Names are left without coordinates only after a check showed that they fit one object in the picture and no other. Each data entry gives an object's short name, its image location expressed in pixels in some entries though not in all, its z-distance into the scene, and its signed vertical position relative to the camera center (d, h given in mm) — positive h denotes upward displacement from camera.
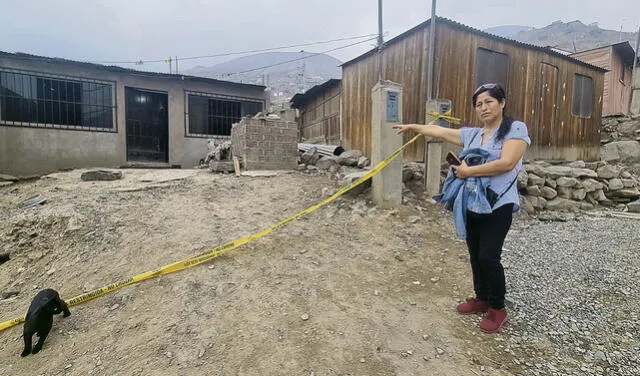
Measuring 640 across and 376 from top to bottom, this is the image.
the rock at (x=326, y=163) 7758 -188
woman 2285 -176
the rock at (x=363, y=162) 7531 -151
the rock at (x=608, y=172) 8180 -319
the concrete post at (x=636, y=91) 14562 +2890
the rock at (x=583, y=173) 7605 -330
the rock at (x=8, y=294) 3592 -1521
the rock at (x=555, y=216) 6027 -1059
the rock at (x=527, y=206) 6262 -891
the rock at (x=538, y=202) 6576 -868
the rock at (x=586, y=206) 7207 -1007
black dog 2574 -1277
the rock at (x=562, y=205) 6809 -939
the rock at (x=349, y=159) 7746 -91
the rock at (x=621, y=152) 11398 +236
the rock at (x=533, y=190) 6695 -635
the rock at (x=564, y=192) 7203 -714
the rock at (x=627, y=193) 7792 -786
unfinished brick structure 7621 +232
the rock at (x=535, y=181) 6897 -470
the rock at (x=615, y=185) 7973 -610
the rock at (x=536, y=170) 7129 -261
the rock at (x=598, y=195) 7641 -816
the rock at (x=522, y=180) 6574 -438
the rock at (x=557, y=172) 7332 -304
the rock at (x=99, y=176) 7324 -530
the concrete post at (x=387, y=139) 4957 +243
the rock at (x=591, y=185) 7496 -586
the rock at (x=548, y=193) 6965 -716
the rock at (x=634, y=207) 6969 -980
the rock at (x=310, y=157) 8336 -62
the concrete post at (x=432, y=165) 5629 -147
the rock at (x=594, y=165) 8611 -170
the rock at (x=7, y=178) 8953 -733
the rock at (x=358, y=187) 5422 -506
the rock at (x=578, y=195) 7332 -787
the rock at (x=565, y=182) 7195 -504
